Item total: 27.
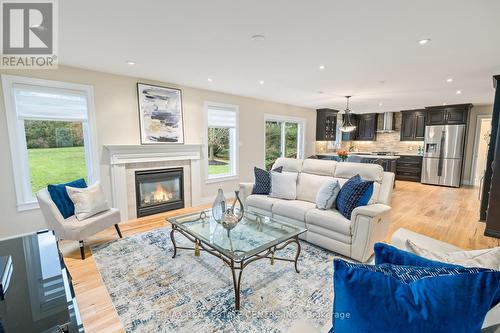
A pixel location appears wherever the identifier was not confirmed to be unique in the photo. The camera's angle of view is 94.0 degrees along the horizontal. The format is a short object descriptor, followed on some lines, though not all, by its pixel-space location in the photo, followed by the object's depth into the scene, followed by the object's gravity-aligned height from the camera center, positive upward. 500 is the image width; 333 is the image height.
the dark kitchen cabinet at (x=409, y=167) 7.71 -0.89
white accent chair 2.69 -0.98
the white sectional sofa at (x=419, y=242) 1.51 -0.69
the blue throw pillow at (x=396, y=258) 0.94 -0.48
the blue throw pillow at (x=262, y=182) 3.90 -0.69
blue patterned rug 1.83 -1.40
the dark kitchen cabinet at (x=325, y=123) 7.96 +0.61
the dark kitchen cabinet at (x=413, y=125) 7.83 +0.55
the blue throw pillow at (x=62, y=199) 2.88 -0.73
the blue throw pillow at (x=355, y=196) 2.76 -0.66
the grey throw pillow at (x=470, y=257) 0.98 -0.52
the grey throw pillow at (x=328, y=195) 3.06 -0.71
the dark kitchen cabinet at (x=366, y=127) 9.05 +0.56
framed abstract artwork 4.14 +0.49
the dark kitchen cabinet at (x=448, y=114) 6.70 +0.80
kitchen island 6.48 -0.53
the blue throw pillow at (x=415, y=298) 0.70 -0.49
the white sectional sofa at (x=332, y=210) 2.59 -0.91
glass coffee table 2.06 -0.98
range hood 8.64 +0.70
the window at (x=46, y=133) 3.09 +0.10
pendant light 6.14 +0.34
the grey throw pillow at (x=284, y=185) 3.63 -0.70
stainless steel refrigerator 6.83 -0.40
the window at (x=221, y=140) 5.19 +0.02
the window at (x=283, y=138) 6.62 +0.09
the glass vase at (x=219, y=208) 2.54 -0.73
